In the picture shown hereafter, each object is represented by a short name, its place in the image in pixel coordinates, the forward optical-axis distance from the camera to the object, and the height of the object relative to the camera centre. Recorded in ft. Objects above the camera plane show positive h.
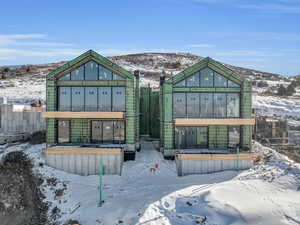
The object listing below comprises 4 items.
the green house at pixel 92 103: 54.76 +1.50
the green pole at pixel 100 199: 39.34 -16.17
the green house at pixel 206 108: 54.96 +0.35
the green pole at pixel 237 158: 49.21 -10.92
